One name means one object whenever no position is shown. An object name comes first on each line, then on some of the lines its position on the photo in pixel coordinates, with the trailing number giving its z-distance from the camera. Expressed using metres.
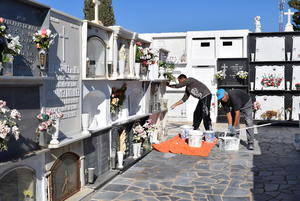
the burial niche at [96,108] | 7.77
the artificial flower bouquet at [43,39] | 5.39
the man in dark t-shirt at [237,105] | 10.66
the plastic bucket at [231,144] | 10.93
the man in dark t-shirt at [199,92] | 11.95
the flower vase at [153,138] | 11.59
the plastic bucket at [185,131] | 11.99
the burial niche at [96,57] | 7.39
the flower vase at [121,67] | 8.61
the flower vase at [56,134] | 5.77
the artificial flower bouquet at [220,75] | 16.81
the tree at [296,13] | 26.33
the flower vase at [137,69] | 9.82
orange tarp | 10.45
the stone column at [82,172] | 6.94
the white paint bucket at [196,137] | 10.87
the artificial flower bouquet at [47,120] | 5.42
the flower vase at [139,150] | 9.70
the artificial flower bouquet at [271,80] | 16.59
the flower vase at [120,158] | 8.44
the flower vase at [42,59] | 5.46
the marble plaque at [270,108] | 16.47
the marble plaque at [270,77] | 16.59
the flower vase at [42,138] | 5.47
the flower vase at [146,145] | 10.47
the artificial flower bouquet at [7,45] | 4.54
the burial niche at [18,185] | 4.98
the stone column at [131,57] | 9.60
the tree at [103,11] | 25.06
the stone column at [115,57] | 8.33
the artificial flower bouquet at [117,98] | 8.55
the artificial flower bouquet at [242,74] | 16.58
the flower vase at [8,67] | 4.63
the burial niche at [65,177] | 6.01
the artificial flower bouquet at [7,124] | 4.43
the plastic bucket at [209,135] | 11.82
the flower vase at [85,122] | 6.96
